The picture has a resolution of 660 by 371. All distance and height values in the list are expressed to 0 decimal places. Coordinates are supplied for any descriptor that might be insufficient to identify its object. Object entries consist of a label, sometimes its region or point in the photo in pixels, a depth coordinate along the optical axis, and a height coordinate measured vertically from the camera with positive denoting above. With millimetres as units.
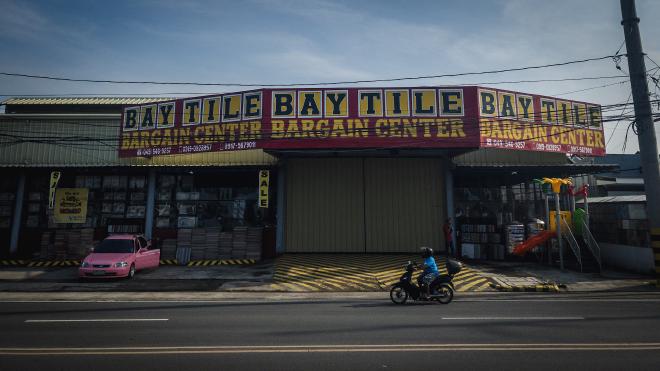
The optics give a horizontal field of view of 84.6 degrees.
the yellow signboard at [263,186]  18406 +2151
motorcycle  10805 -1822
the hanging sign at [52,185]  19334 +2373
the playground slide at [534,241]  17597 -681
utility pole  14219 +4204
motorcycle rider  10820 -1353
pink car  14461 -1205
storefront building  18328 +2682
